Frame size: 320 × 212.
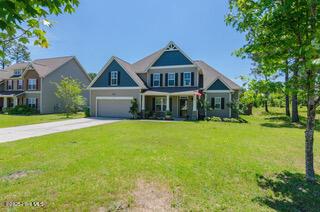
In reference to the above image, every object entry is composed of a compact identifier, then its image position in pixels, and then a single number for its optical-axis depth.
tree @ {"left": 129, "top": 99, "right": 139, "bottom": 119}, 17.00
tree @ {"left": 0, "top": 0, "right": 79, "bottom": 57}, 1.63
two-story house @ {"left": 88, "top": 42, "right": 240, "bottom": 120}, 17.30
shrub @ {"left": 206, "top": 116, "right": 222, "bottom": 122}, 16.21
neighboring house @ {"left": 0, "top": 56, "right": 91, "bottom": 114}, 22.74
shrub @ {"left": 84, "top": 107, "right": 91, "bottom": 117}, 18.83
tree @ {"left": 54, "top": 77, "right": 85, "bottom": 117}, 18.62
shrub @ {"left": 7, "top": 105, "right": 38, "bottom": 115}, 21.85
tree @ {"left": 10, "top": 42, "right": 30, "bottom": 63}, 38.20
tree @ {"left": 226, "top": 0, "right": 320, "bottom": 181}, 3.73
